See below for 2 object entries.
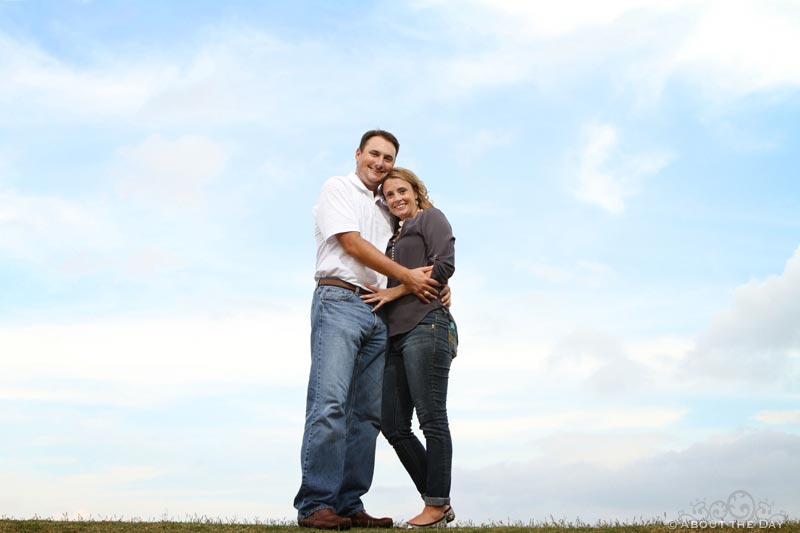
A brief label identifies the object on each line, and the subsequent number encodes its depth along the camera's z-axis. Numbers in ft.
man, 20.61
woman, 21.01
